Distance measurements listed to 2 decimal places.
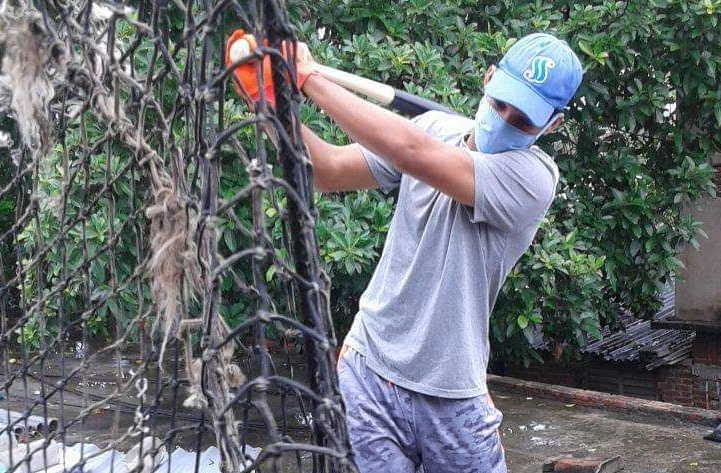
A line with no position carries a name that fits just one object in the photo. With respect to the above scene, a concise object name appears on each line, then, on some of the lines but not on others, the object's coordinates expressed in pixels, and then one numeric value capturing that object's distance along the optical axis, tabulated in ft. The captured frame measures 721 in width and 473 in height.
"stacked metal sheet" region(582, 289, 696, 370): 54.03
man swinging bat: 14.74
